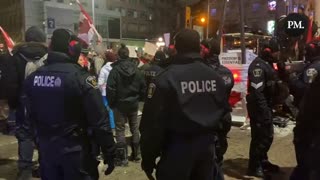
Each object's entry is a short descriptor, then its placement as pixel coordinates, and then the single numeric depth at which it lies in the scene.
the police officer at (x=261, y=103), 3.83
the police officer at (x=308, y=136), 2.37
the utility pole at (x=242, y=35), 6.67
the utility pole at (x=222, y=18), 7.69
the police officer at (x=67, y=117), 2.37
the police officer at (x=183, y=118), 2.15
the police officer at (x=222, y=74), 2.84
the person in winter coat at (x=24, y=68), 3.77
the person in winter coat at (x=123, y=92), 4.44
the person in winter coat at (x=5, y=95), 3.91
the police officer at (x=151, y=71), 4.78
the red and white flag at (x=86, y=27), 5.81
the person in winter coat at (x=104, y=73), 5.44
